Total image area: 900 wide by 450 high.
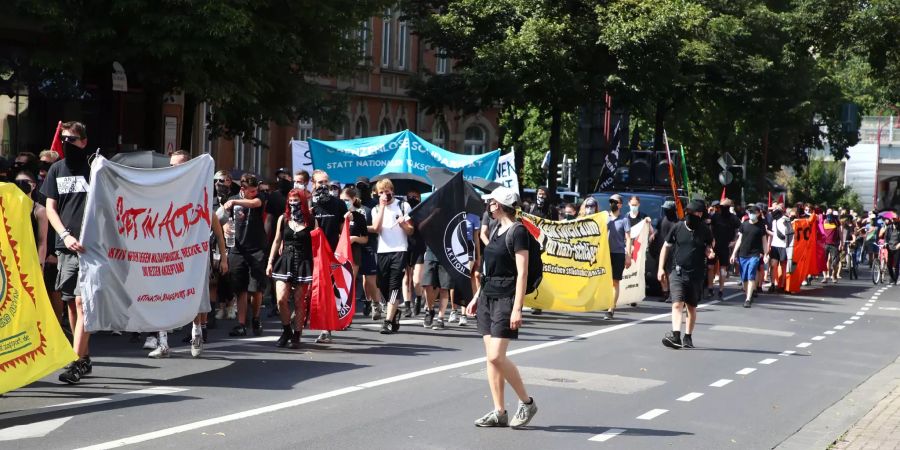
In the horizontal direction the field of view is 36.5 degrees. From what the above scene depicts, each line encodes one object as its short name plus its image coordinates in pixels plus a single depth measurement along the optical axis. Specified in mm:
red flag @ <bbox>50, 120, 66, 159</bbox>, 14711
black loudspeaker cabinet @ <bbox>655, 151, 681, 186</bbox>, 31406
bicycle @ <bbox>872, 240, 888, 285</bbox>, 35906
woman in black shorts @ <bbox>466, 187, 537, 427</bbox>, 9469
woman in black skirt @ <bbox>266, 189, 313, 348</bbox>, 13539
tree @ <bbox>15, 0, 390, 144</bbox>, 20281
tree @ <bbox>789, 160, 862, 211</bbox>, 76750
